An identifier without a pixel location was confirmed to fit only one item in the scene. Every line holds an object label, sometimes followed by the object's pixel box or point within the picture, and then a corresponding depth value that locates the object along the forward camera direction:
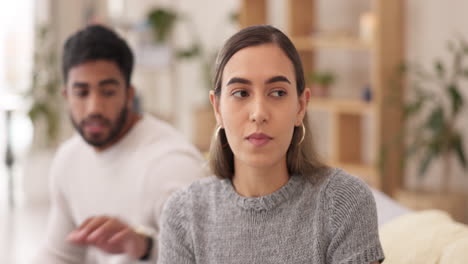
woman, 1.20
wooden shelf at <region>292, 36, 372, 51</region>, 3.93
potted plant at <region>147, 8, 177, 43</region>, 5.18
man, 1.92
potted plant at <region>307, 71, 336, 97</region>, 4.16
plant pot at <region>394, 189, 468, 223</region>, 3.53
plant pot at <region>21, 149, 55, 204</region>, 5.39
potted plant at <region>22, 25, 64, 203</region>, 4.91
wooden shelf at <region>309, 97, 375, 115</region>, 3.96
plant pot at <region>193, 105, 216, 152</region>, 4.96
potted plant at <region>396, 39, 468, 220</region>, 3.53
